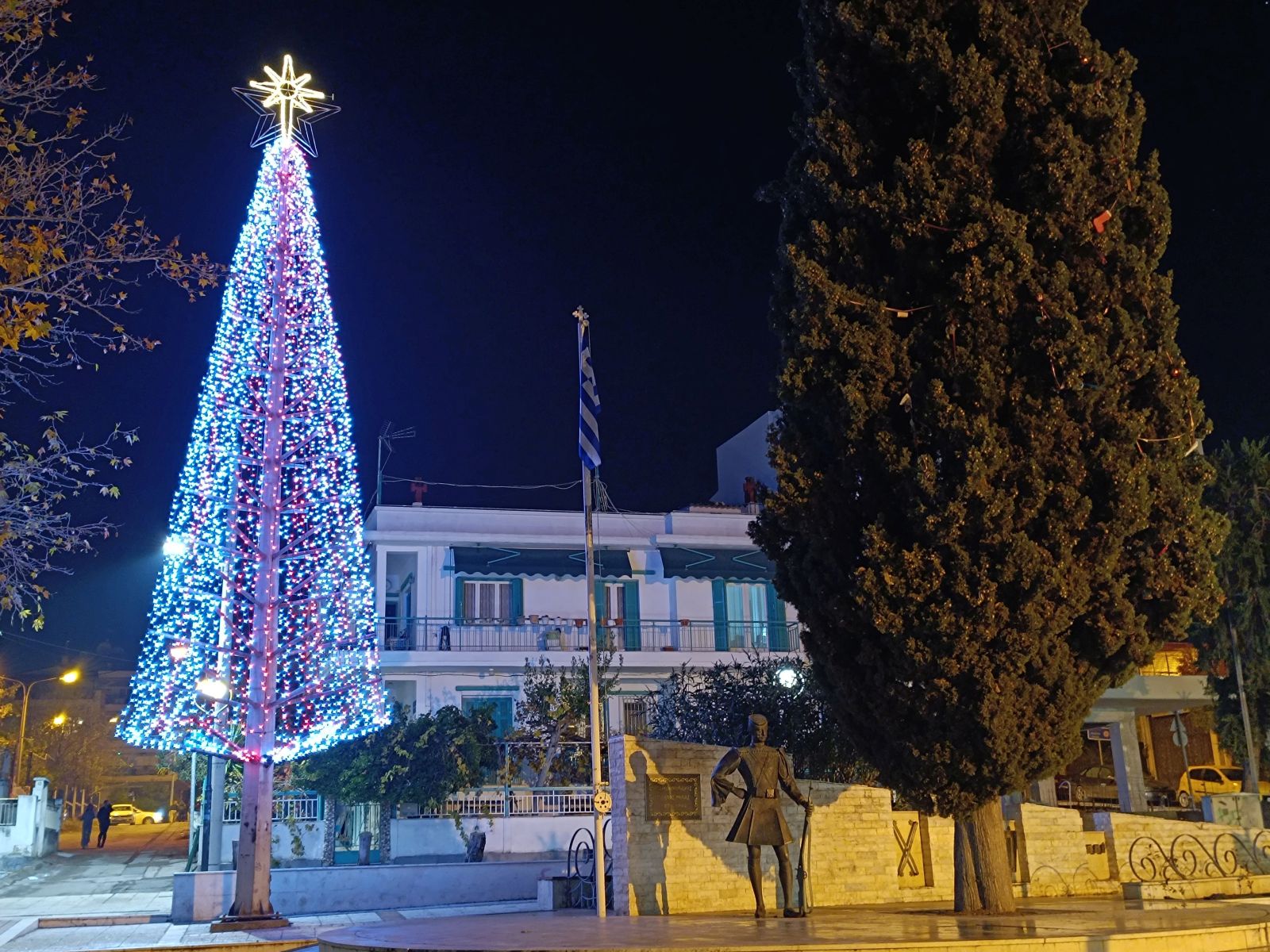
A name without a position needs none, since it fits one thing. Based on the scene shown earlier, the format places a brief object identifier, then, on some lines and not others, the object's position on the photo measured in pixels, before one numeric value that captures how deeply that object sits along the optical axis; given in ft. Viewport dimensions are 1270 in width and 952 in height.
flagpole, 42.65
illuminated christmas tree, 60.44
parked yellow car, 103.04
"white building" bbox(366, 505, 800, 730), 93.91
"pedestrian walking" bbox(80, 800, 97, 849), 115.96
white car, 178.73
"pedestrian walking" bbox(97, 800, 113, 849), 115.21
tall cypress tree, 37.65
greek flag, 50.03
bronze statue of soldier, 39.81
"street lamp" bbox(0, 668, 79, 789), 117.70
